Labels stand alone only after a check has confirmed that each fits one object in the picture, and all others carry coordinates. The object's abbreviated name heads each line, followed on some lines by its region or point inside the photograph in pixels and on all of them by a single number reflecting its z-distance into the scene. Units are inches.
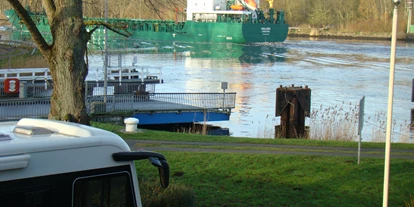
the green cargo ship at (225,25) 4020.7
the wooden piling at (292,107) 1058.7
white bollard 734.5
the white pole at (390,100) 309.8
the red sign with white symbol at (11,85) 1083.9
